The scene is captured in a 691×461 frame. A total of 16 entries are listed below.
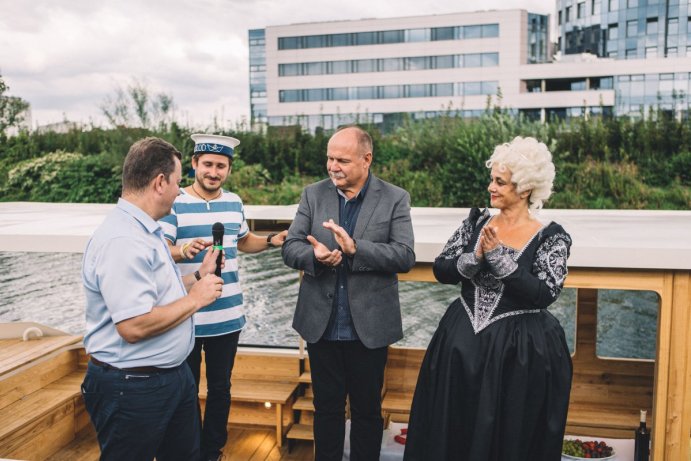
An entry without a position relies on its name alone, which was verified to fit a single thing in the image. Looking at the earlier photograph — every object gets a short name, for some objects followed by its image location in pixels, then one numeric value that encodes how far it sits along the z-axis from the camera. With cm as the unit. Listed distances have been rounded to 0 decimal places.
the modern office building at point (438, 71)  4275
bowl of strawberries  323
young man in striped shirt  271
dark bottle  309
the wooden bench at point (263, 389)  359
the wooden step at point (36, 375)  356
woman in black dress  231
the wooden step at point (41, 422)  331
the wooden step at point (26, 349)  350
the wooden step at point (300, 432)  353
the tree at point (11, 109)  2359
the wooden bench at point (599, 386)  357
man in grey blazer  252
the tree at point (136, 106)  2175
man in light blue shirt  184
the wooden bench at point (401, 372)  385
